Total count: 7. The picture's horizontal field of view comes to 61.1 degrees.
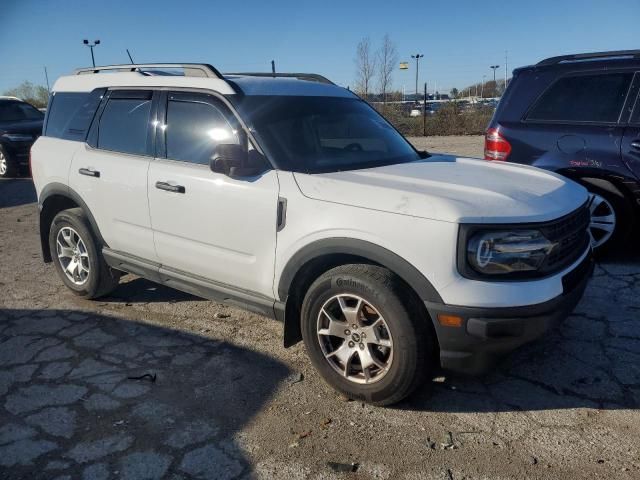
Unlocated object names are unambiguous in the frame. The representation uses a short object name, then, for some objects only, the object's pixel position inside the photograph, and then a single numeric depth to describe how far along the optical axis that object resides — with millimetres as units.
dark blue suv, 4910
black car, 12625
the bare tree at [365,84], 29672
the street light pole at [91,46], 34438
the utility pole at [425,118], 22609
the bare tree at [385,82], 30109
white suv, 2652
